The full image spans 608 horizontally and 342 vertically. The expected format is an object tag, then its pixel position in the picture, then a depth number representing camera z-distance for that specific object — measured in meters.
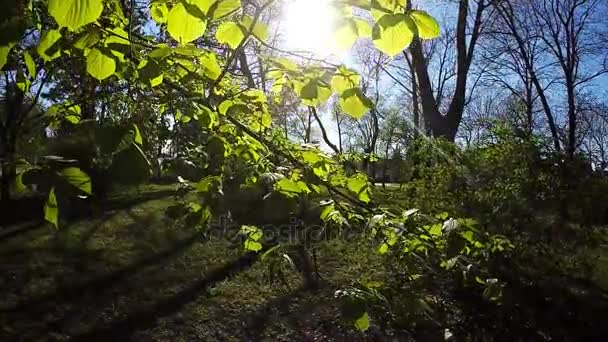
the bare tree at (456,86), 12.50
